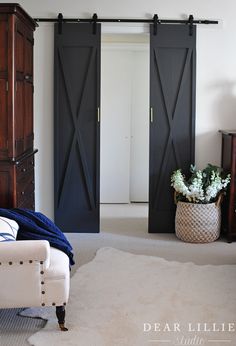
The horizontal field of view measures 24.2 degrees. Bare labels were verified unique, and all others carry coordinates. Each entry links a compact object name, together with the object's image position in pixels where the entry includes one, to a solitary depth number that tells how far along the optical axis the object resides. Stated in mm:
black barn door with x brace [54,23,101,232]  5559
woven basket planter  5316
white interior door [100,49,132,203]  7121
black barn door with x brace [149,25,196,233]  5578
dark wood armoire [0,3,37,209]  4125
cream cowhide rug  3230
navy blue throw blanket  3701
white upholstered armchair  3162
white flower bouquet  5312
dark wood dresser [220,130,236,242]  5312
